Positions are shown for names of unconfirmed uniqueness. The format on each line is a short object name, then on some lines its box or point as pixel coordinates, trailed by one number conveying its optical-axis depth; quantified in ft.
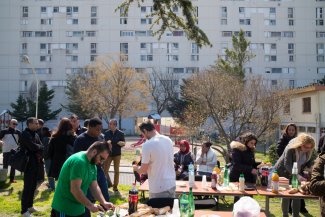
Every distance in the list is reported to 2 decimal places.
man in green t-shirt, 13.69
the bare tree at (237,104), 63.52
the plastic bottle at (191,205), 14.70
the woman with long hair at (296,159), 20.98
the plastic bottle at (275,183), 20.65
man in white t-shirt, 17.26
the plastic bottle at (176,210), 14.64
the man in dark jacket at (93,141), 20.30
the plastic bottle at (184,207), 14.60
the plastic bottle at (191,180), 22.95
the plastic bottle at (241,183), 21.09
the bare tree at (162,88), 160.15
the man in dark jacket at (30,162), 23.39
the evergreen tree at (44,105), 152.46
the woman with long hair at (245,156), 23.39
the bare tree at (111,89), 139.23
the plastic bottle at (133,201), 15.05
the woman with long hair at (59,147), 25.71
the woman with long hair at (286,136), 28.19
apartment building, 168.55
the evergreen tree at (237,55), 109.40
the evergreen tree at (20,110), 154.51
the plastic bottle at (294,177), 20.94
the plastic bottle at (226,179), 22.79
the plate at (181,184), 23.51
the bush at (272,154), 54.49
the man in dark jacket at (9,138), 37.37
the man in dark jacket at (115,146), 31.86
